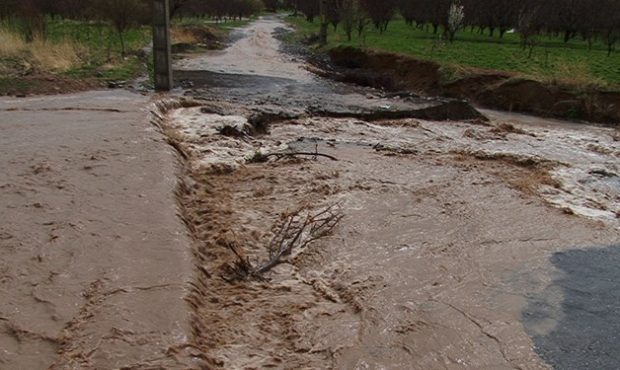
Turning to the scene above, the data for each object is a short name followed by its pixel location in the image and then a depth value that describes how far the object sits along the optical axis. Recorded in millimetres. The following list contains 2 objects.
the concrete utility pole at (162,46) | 14289
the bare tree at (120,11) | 24375
